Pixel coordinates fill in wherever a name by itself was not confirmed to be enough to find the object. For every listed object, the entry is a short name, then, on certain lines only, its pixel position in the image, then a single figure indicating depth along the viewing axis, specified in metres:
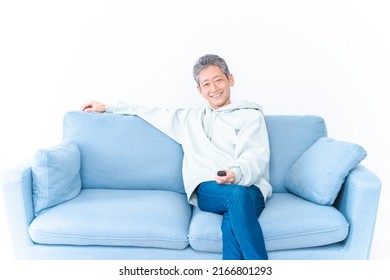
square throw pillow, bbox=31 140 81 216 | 2.13
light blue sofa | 1.98
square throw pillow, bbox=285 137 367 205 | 2.12
